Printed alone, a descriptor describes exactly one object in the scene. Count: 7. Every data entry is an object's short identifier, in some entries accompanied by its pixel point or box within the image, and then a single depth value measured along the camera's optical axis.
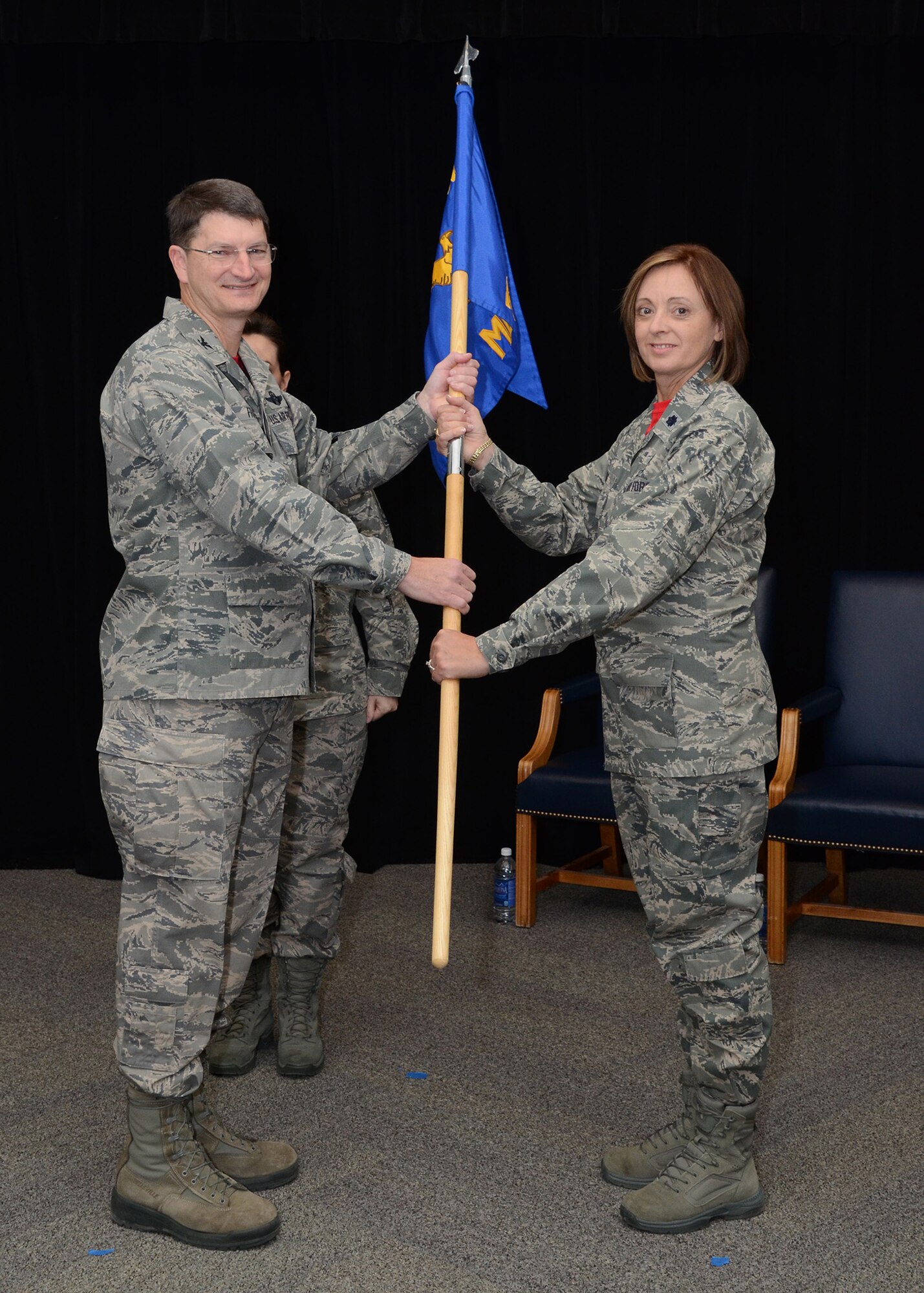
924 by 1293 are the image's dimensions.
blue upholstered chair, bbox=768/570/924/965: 3.77
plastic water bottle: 4.15
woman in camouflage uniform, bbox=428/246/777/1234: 2.24
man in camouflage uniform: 2.25
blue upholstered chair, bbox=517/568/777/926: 4.03
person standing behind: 3.08
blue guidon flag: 2.61
